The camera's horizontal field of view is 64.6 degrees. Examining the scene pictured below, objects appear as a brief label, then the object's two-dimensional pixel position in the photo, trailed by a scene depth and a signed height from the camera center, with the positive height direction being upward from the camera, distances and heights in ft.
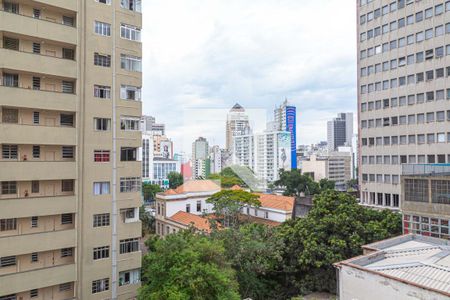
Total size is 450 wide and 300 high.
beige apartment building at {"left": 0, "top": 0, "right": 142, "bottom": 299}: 50.11 +0.97
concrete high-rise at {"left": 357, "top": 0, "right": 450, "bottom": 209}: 99.09 +19.22
